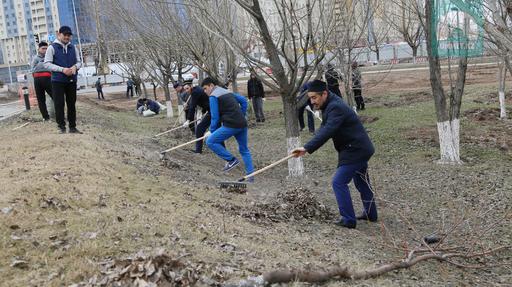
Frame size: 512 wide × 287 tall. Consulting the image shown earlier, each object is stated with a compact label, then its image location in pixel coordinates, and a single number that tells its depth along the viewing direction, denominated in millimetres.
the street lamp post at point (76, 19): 43716
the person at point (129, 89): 37422
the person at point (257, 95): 18297
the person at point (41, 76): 11617
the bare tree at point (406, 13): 10578
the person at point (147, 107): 23547
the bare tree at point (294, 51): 8688
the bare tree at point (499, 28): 6188
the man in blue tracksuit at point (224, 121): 8938
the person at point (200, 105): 11798
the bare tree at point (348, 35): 10695
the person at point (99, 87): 35562
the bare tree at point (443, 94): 10094
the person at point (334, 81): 14922
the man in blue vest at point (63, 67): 8898
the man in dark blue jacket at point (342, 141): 6508
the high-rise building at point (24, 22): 59066
